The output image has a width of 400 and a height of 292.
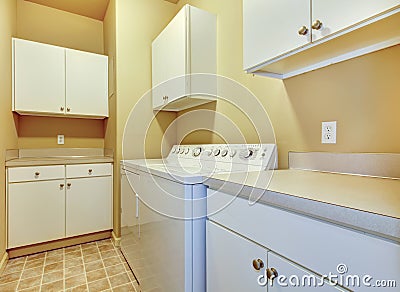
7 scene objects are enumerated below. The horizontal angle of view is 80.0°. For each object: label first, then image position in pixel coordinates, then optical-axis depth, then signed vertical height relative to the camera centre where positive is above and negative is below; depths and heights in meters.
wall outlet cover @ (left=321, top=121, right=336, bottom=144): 1.18 +0.07
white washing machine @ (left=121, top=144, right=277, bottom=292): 1.07 -0.35
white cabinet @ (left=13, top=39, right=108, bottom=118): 2.44 +0.71
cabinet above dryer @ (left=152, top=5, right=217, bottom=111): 1.96 +0.77
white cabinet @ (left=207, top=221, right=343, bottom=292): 0.66 -0.40
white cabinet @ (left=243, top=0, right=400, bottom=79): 0.79 +0.43
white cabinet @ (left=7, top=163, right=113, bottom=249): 2.20 -0.55
